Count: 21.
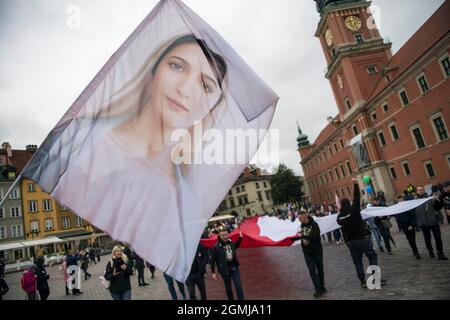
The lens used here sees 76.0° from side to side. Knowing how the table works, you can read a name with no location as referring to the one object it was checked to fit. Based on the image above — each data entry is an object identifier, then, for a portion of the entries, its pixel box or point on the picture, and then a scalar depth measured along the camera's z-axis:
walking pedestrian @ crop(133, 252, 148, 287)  12.95
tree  69.94
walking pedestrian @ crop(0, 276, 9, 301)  10.30
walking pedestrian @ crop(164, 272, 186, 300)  8.39
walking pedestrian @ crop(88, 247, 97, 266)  30.64
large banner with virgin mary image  3.30
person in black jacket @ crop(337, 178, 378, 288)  6.76
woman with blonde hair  6.24
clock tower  44.73
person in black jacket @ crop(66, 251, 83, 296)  14.09
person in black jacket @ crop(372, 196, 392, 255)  9.99
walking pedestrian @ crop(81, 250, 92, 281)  19.48
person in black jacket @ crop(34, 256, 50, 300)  10.88
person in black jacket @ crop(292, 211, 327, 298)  6.98
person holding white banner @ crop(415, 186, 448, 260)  7.71
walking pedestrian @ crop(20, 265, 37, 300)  10.49
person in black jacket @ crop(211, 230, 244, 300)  6.80
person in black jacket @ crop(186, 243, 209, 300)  7.41
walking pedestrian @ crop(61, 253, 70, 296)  14.30
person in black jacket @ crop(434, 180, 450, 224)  7.76
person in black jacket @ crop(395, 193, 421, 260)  8.44
